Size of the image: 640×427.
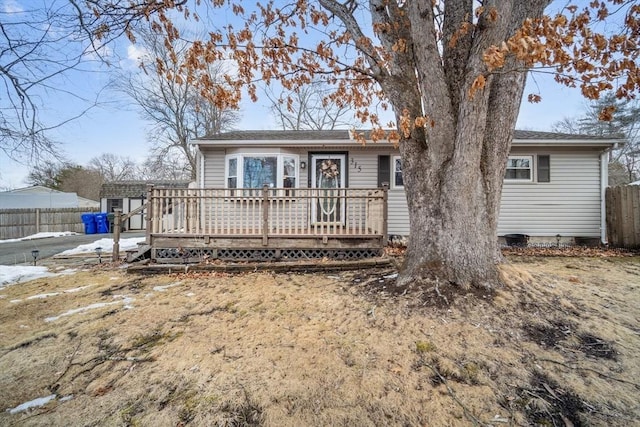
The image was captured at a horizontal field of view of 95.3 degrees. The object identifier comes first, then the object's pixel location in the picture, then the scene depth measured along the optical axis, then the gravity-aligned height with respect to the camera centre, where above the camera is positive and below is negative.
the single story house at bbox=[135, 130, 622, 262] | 8.32 +1.21
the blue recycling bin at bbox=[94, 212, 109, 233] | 15.77 -0.46
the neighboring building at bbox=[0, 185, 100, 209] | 20.50 +1.02
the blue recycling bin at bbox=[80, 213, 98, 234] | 15.66 -0.51
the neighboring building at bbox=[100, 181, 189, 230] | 19.11 +1.13
